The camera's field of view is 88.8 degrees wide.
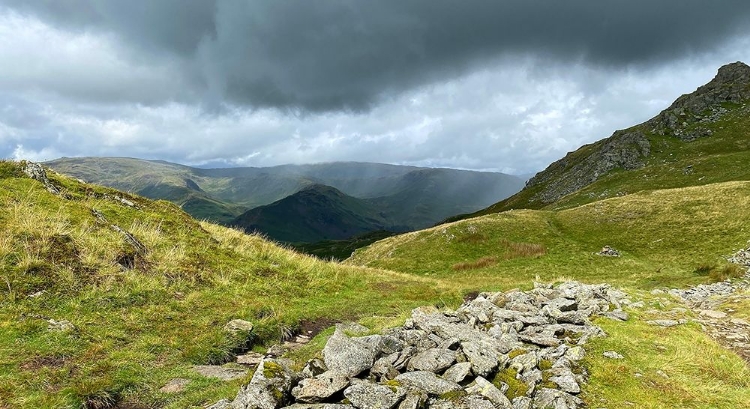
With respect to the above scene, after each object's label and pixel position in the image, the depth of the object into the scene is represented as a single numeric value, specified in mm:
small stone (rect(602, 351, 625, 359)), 12000
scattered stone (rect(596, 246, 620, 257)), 47666
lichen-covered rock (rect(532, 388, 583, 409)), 9149
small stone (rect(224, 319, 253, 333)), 15927
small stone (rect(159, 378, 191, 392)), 11188
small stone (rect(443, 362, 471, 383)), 9969
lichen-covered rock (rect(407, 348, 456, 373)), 10469
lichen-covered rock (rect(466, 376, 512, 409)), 9078
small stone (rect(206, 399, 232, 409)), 8972
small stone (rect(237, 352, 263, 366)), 14242
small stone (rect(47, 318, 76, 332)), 13008
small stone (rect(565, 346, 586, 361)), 11484
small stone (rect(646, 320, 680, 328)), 16092
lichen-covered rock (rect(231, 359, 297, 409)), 8680
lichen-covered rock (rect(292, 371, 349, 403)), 8992
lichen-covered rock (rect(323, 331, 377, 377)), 10055
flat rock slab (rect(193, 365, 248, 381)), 12258
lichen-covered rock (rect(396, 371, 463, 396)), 9352
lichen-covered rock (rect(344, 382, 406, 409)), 8617
